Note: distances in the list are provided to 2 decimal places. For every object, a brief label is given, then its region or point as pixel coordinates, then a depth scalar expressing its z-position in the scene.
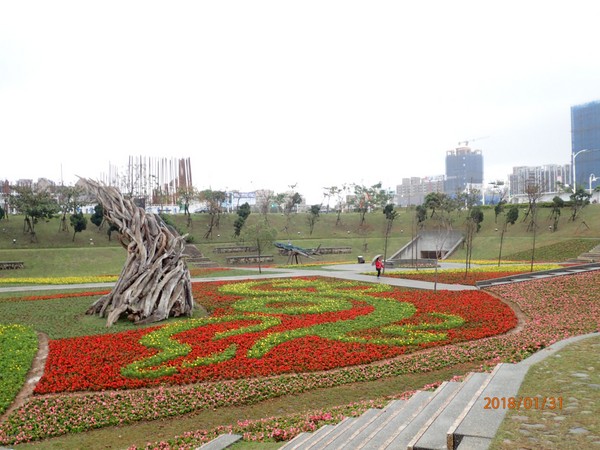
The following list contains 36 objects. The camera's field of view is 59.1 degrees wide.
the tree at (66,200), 55.83
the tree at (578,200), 56.81
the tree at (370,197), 80.75
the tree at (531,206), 52.20
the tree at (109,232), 52.95
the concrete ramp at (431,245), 51.81
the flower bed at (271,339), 11.61
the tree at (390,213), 65.56
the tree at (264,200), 68.37
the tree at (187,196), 64.01
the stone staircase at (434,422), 5.70
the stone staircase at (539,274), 25.09
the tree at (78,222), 50.98
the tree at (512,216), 57.81
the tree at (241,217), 56.94
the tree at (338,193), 85.06
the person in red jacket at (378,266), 29.44
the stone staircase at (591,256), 35.95
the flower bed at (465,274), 27.39
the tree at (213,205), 61.75
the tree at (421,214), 63.44
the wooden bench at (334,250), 51.17
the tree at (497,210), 61.75
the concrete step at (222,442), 7.27
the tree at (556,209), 56.63
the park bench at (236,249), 50.05
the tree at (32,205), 49.03
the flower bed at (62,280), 29.81
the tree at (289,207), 67.12
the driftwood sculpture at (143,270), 17.42
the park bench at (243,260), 45.22
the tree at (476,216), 57.03
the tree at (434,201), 65.44
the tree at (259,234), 38.41
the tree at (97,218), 54.17
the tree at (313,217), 65.88
